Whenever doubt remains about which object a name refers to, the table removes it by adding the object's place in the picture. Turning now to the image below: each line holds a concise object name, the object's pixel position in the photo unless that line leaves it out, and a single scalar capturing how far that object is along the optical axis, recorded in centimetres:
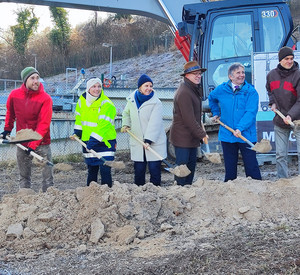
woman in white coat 703
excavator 983
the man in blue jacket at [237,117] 662
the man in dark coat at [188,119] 658
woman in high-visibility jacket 672
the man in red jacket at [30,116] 664
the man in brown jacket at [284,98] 678
